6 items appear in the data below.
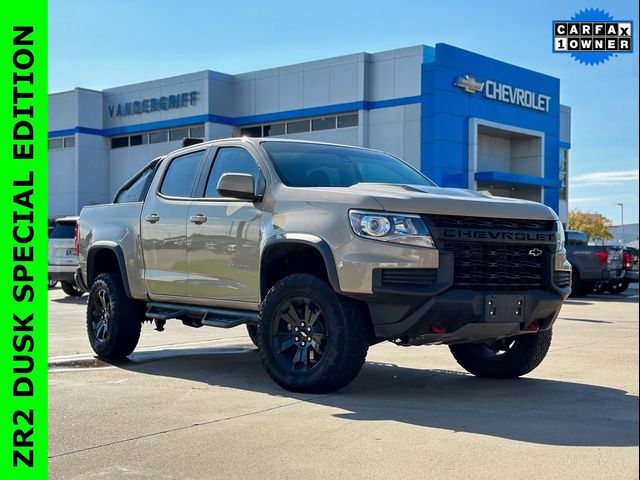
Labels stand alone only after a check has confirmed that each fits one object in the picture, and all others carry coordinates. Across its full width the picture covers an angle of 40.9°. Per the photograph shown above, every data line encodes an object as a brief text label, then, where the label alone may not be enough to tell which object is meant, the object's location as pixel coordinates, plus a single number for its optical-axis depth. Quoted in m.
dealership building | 34.72
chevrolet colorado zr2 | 6.05
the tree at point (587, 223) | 84.88
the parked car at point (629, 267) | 22.44
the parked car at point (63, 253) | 18.27
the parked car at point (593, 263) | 21.62
